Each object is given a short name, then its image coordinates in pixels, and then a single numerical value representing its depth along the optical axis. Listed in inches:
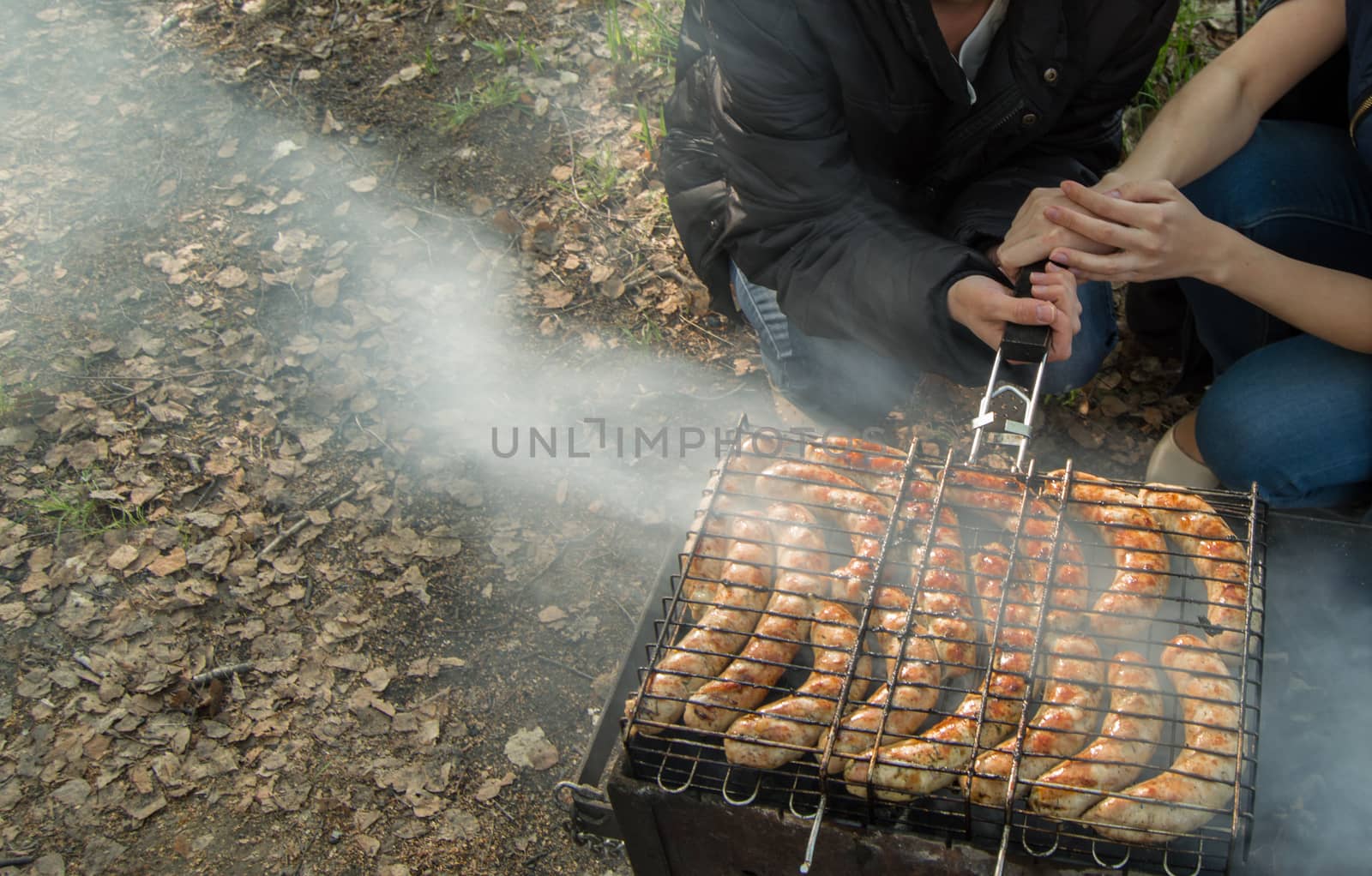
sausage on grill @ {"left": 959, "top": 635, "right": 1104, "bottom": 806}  86.5
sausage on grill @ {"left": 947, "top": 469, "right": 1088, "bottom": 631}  98.8
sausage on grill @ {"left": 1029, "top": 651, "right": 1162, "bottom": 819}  84.8
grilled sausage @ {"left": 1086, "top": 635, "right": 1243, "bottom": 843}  83.4
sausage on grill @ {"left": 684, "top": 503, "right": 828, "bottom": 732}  94.1
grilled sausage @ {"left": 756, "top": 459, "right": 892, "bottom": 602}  104.9
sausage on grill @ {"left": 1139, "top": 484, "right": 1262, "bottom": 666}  96.0
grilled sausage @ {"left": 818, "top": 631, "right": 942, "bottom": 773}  89.4
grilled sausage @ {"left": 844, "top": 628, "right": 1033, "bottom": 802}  86.0
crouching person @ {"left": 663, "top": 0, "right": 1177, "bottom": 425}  118.4
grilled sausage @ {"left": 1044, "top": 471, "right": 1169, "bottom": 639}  98.0
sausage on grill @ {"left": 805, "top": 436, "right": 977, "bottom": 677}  96.3
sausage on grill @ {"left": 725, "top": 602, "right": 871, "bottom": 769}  90.4
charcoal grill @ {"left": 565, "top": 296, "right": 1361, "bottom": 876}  86.7
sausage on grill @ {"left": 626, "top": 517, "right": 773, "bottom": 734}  94.4
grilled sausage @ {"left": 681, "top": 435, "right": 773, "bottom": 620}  104.0
